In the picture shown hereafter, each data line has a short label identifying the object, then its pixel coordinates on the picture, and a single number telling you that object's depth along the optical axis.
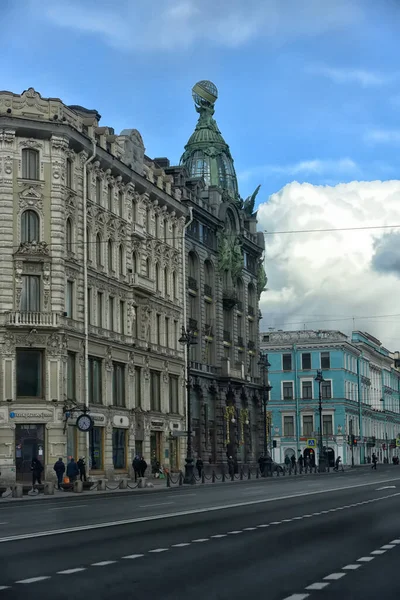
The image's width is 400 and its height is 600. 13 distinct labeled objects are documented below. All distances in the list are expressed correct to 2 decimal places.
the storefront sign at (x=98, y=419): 60.16
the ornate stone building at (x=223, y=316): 79.94
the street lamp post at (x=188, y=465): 59.03
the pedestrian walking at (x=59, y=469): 50.75
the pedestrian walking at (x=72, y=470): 50.81
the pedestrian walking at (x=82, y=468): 53.28
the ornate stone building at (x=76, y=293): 55.56
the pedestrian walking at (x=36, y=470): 48.92
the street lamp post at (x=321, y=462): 89.88
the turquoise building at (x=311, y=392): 123.62
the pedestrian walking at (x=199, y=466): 69.88
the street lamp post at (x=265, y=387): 81.44
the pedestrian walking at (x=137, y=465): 58.97
